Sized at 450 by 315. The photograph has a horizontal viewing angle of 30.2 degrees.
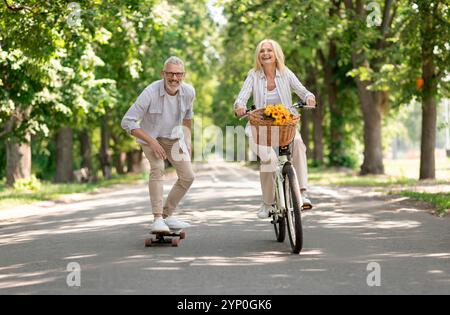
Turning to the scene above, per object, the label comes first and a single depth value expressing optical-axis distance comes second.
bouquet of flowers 8.35
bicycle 8.20
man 9.09
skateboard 9.16
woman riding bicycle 9.01
